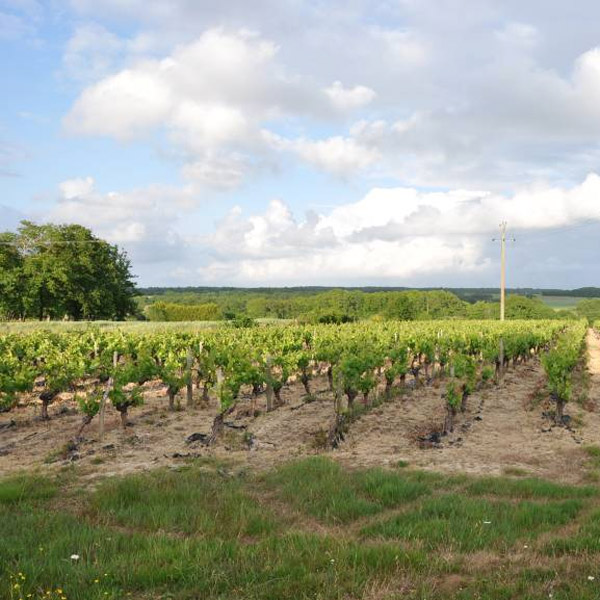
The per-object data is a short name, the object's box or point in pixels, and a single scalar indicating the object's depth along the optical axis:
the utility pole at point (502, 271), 53.00
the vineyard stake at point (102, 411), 11.75
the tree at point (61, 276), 51.91
